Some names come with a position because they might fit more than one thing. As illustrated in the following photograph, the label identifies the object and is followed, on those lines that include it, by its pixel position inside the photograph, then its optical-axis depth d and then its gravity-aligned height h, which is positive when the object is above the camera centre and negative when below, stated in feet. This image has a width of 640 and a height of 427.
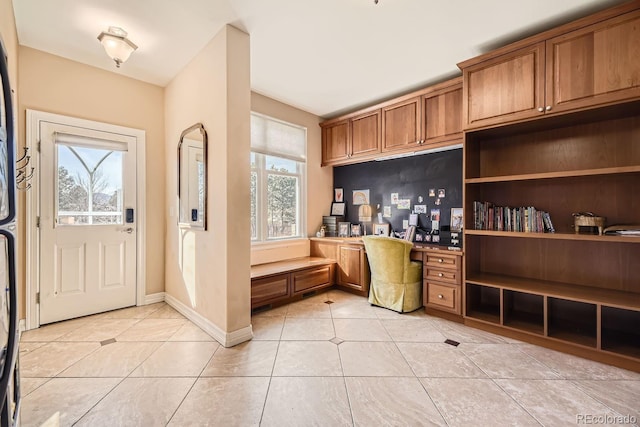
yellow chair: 9.96 -2.31
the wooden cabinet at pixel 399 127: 9.93 +3.69
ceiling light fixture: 7.70 +4.92
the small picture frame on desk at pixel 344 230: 14.17 -0.94
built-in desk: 9.18 -2.42
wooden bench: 10.14 -2.79
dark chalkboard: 11.18 +1.44
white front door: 8.89 -0.31
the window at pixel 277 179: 12.30 +1.64
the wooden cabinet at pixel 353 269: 11.94 -2.59
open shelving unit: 7.20 -0.97
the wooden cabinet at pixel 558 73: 6.31 +3.74
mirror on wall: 8.48 +1.24
